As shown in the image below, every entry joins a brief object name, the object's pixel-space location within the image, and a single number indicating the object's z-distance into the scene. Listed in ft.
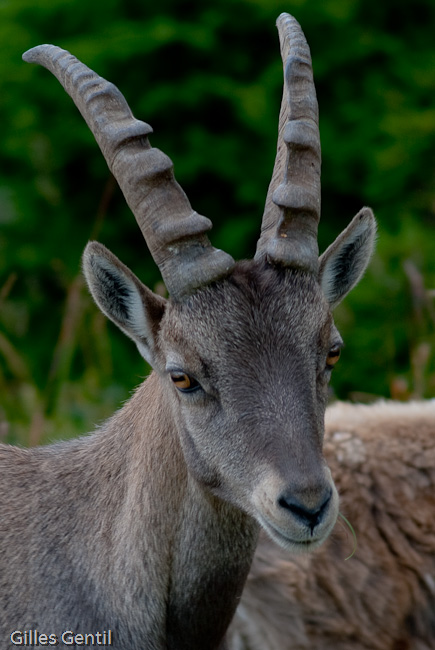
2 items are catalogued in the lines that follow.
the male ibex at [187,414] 28.86
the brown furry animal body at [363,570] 42.22
